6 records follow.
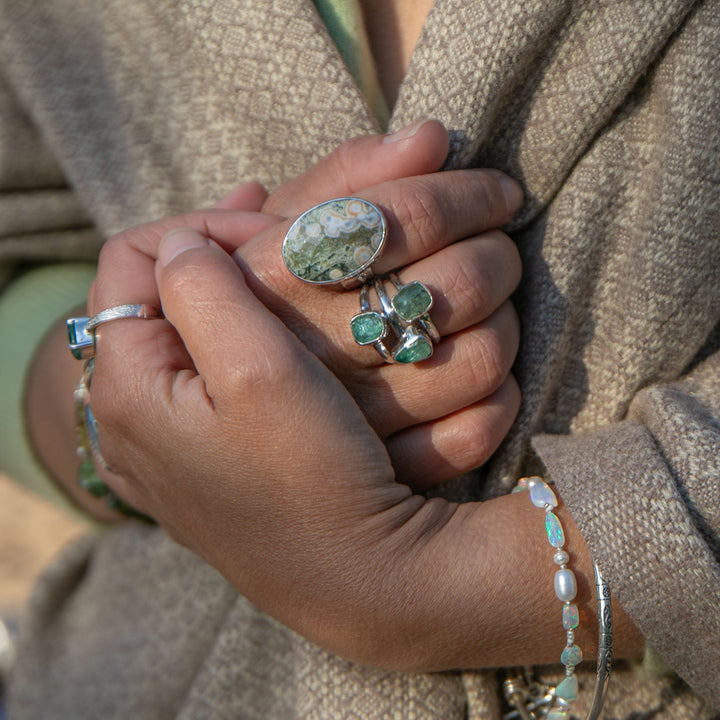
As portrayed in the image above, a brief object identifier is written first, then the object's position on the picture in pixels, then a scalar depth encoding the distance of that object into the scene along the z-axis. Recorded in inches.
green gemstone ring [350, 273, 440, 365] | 19.4
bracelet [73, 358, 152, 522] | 22.2
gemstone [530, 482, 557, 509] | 19.9
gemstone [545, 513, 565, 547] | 19.7
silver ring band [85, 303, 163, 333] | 20.7
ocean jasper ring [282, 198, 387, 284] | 19.4
